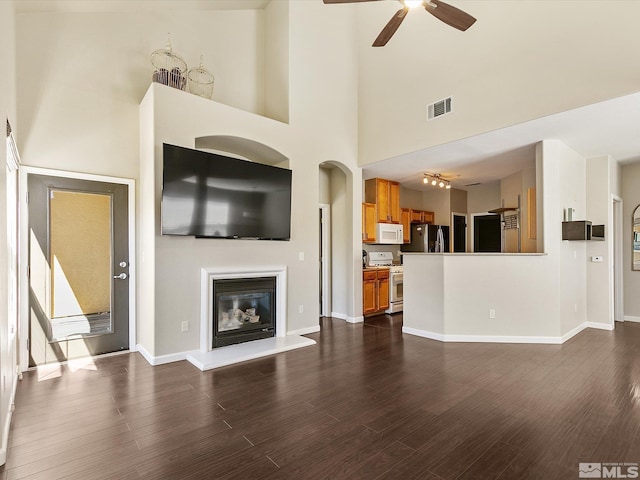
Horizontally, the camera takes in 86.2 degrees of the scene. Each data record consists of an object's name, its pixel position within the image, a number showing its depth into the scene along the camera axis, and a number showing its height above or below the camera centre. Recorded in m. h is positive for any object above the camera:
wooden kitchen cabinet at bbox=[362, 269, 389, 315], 6.20 -0.90
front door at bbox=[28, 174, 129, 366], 3.70 -0.27
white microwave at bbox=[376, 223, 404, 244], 6.87 +0.20
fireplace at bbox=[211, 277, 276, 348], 4.27 -0.88
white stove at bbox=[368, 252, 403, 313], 6.67 -0.82
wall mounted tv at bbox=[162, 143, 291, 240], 3.79 +0.58
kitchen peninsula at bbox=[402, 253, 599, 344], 4.56 -0.78
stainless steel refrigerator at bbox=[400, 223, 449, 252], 7.84 +0.08
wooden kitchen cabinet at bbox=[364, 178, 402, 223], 6.95 +0.93
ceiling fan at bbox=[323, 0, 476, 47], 2.85 +2.01
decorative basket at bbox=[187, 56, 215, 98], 4.67 +2.22
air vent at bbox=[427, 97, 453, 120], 4.85 +1.95
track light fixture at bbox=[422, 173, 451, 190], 6.87 +1.28
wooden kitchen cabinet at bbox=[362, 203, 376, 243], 6.68 +0.40
